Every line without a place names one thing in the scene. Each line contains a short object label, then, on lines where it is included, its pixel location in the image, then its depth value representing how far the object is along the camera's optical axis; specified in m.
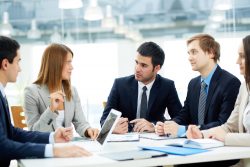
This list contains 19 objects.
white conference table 2.08
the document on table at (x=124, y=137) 2.89
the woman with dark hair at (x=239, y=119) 2.58
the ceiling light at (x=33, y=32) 6.24
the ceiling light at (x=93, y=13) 6.25
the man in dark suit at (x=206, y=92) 3.15
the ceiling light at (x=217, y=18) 6.31
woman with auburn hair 3.30
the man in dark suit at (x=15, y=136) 2.23
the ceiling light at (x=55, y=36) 6.23
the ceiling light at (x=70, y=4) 5.89
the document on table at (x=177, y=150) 2.27
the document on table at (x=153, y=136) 2.93
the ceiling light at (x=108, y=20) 6.23
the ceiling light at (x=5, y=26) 6.23
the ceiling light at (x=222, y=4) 6.31
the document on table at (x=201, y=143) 2.44
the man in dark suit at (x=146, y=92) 3.70
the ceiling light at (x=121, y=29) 6.35
